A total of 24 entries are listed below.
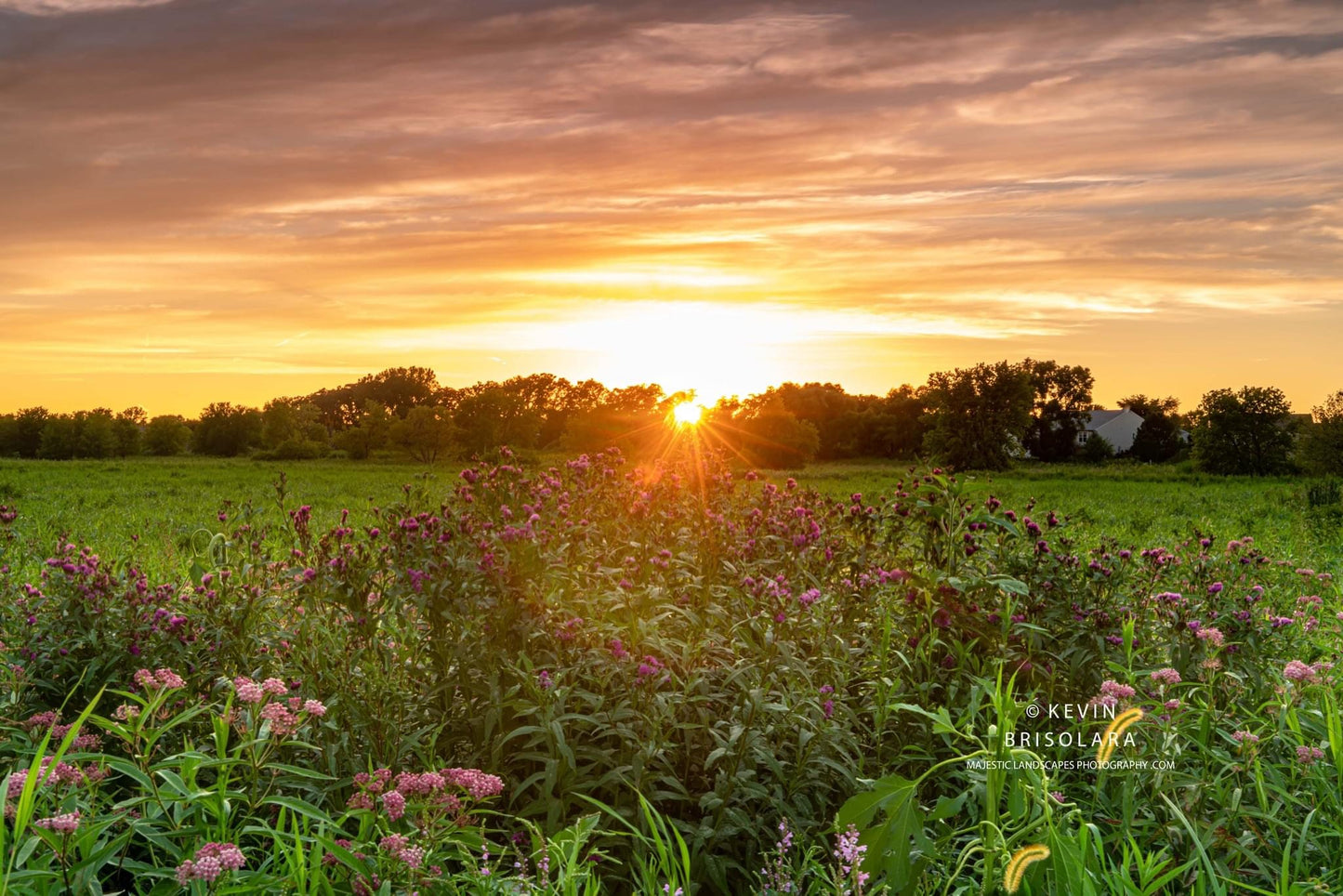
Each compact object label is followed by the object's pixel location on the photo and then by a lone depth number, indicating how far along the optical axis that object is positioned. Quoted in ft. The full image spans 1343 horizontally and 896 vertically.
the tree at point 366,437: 215.92
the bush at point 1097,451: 250.78
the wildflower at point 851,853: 8.27
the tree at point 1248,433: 182.70
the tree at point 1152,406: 310.04
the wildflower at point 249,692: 8.56
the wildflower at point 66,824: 7.42
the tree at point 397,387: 363.76
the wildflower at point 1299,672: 12.52
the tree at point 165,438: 242.58
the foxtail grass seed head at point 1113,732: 8.67
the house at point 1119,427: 315.78
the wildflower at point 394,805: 8.47
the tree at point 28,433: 255.70
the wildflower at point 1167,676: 11.89
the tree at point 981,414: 179.63
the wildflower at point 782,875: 9.79
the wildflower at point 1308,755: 12.31
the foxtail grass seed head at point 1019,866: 7.32
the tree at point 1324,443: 130.31
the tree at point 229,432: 254.88
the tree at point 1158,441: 285.02
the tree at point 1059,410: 259.60
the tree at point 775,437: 172.45
